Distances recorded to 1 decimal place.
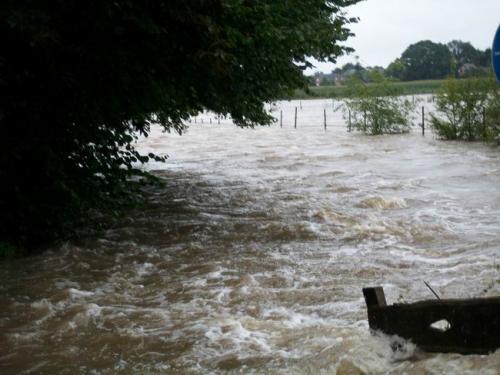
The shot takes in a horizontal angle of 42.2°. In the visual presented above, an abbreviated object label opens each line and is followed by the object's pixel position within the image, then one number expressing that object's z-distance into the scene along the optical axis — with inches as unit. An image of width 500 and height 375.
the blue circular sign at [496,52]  240.5
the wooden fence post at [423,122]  1483.3
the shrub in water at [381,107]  1567.4
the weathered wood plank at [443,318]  175.2
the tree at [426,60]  4025.6
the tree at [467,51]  3120.6
